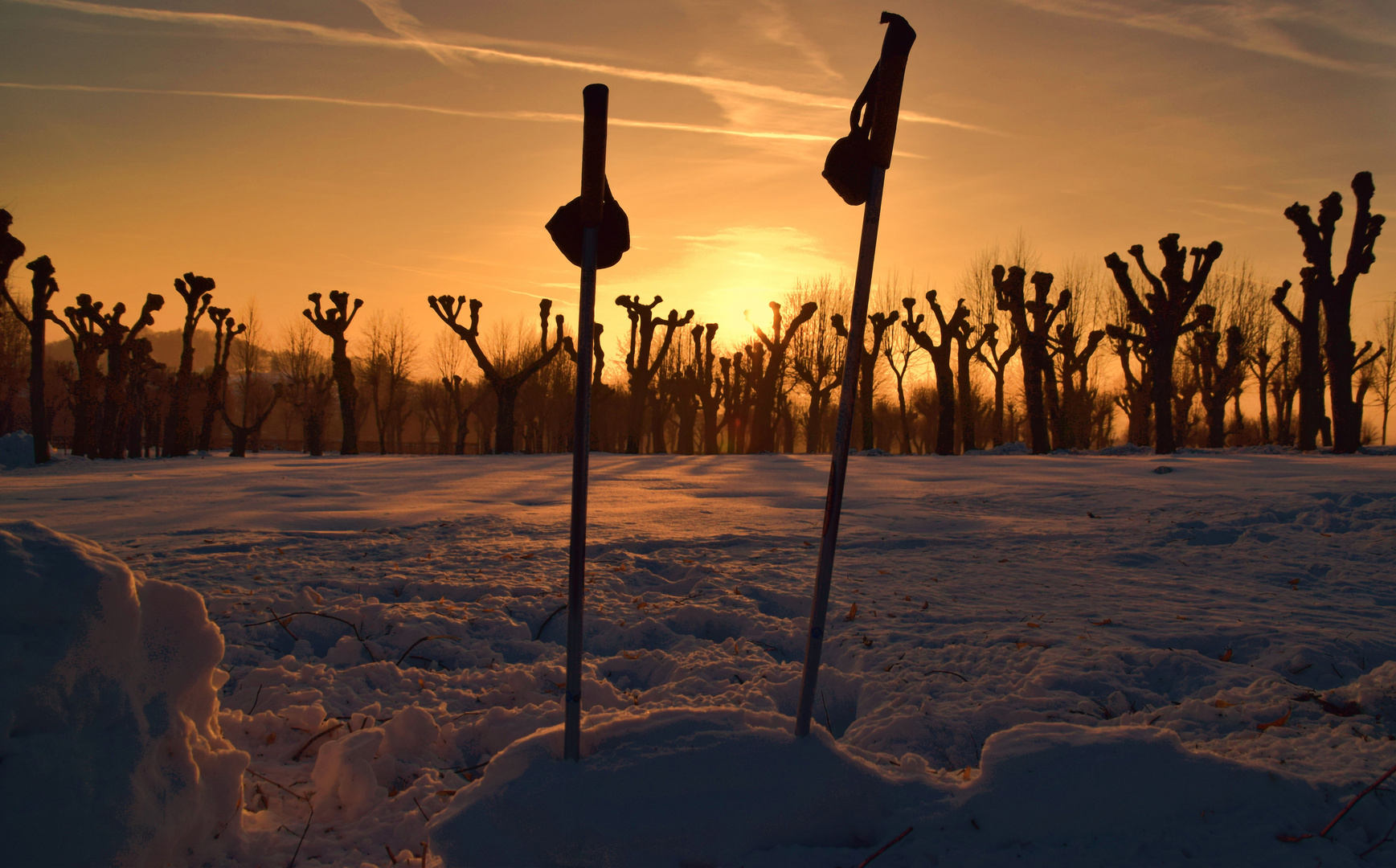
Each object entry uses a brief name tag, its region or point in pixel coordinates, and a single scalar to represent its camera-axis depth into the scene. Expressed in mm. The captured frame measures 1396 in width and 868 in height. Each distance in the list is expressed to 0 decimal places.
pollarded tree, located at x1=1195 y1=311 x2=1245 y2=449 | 25797
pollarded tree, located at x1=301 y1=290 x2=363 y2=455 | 22750
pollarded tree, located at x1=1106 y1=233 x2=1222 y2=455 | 16062
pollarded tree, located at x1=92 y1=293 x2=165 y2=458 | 18438
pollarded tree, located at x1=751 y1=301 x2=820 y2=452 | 23344
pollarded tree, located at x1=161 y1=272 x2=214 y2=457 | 19766
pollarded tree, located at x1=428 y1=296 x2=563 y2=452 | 20781
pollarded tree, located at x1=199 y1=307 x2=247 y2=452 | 21062
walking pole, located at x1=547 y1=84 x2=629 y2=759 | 1633
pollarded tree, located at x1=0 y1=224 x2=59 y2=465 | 14195
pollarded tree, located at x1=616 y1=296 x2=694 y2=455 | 24062
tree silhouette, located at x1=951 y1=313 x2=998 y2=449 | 22609
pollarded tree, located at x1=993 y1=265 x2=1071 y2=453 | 18734
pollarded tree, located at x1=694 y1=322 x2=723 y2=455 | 31734
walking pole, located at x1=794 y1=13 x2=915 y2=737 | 1665
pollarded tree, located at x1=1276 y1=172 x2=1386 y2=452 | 14609
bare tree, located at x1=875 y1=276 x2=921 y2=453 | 32031
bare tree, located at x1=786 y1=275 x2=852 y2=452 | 31812
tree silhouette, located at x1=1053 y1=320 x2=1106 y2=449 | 25250
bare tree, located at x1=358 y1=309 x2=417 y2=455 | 38906
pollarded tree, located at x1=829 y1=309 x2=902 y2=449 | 24109
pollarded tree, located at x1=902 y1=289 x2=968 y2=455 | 20828
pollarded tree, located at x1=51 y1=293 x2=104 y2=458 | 18781
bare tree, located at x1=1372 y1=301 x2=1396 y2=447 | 34875
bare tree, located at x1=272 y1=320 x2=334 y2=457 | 24719
